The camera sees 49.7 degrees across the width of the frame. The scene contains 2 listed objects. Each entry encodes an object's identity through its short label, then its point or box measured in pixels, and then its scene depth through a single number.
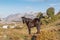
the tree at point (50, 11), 21.24
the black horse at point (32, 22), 7.84
